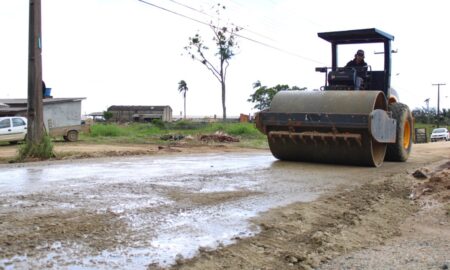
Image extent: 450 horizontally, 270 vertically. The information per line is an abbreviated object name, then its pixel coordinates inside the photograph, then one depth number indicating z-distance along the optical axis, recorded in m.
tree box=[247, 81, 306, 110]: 89.94
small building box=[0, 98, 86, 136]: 26.59
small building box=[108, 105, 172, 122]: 100.88
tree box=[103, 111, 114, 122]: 95.06
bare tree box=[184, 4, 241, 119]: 47.96
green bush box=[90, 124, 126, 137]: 34.88
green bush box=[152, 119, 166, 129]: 47.30
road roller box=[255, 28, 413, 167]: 10.31
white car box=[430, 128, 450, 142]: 47.44
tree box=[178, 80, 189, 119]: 118.94
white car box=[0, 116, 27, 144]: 23.55
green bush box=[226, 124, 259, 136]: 34.19
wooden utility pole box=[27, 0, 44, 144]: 14.20
